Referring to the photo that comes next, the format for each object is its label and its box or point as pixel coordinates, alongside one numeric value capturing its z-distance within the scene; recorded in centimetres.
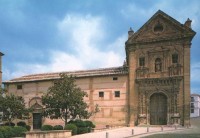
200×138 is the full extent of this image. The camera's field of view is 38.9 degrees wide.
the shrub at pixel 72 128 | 2616
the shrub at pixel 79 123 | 2839
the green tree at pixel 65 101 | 2992
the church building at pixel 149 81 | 3425
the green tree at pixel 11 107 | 3086
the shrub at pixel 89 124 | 3026
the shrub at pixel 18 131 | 2658
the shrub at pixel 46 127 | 3033
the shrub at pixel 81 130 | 2750
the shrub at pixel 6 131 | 2519
